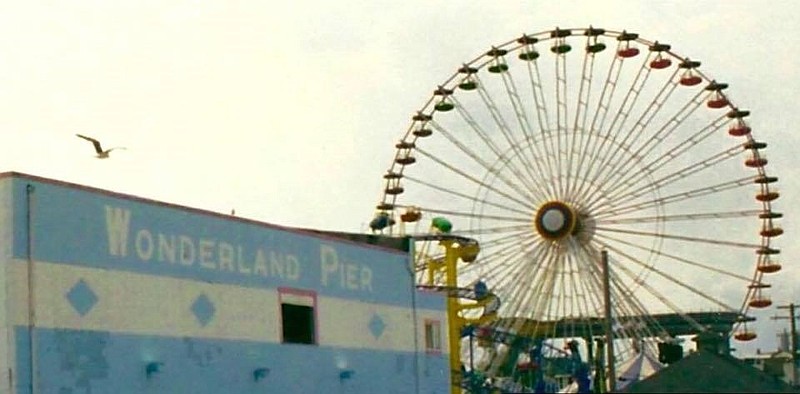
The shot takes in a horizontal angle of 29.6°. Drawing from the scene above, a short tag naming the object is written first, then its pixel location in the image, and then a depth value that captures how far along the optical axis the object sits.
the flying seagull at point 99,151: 32.31
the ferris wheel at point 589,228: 50.81
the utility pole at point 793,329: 66.49
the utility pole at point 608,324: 38.25
